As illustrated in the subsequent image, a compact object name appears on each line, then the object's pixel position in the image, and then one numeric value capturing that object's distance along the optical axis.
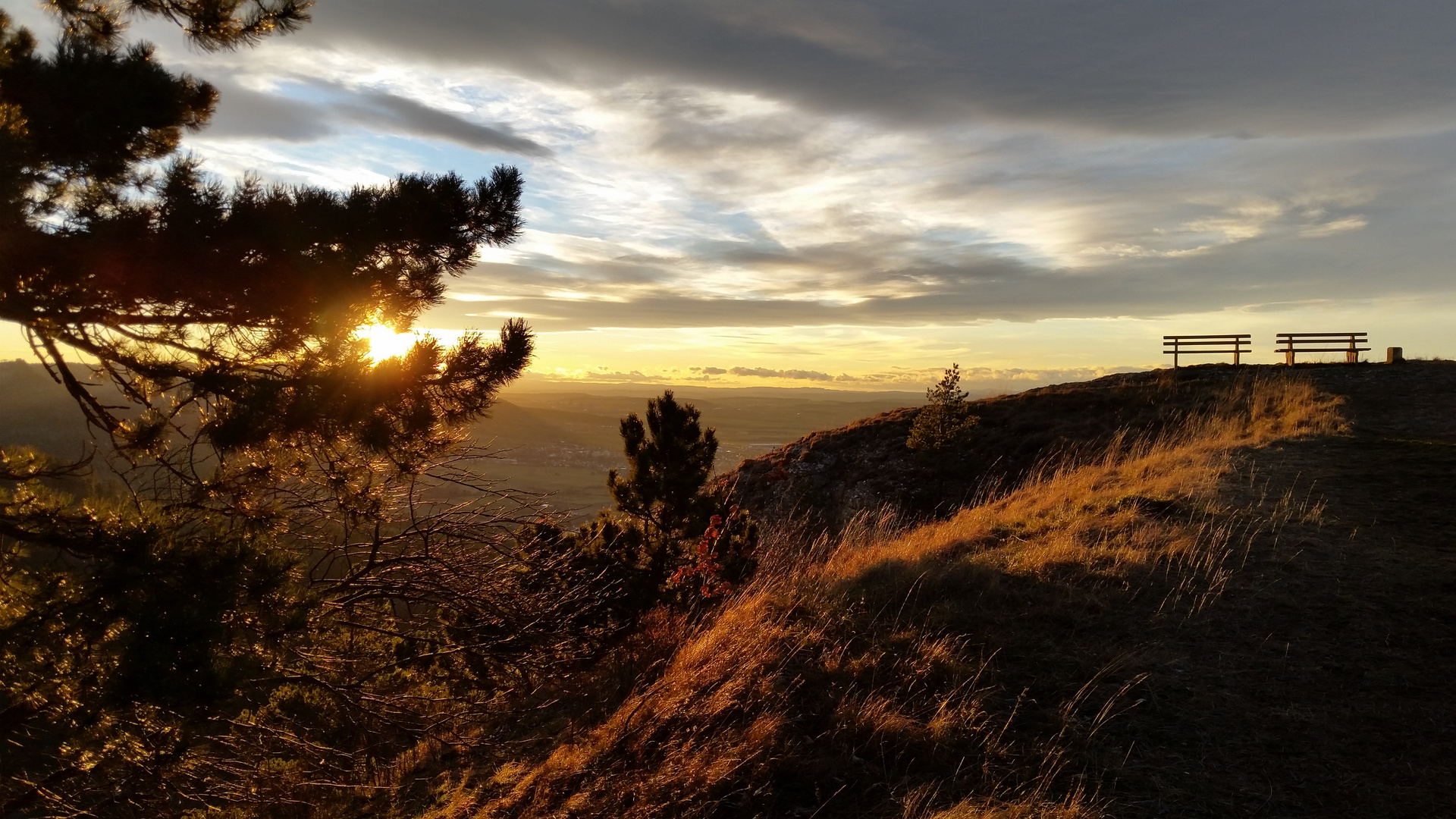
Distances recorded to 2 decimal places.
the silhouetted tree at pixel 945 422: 18.23
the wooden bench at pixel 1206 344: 25.97
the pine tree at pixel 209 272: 3.81
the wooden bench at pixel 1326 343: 24.62
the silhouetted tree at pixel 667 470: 8.83
